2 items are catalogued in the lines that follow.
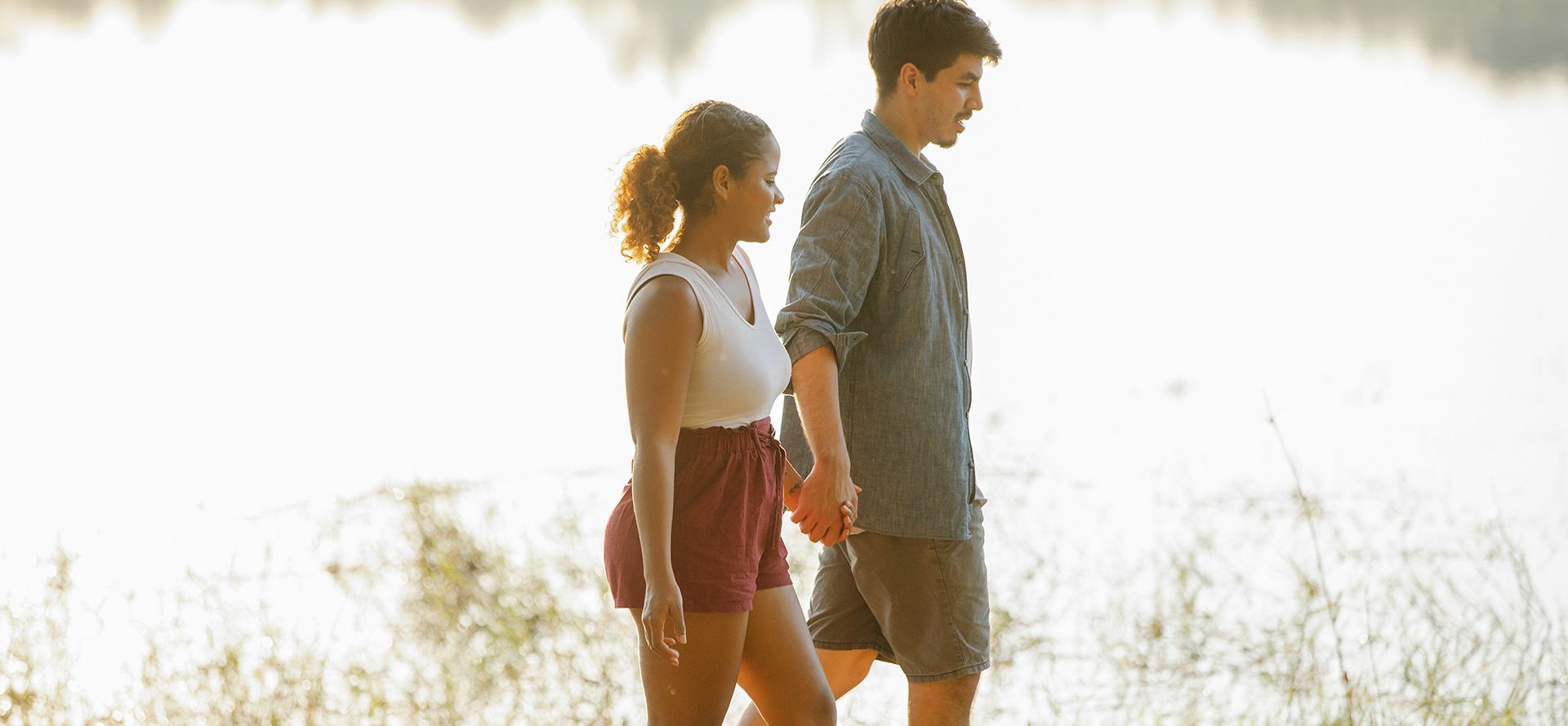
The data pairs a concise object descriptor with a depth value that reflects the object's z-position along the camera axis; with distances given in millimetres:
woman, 10389
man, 10836
